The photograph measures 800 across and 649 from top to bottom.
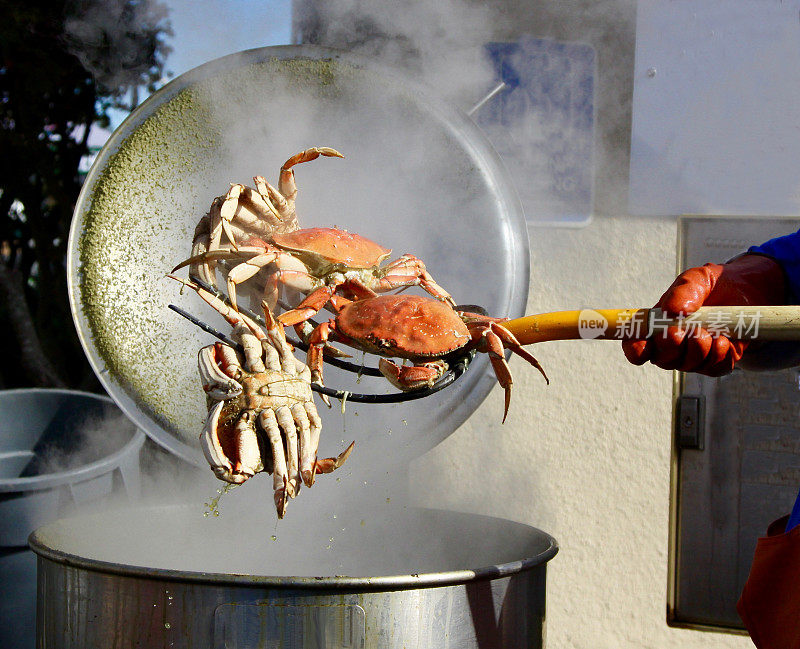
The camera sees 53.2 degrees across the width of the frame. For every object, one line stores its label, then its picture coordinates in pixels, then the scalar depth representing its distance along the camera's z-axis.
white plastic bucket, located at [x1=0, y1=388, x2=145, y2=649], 2.37
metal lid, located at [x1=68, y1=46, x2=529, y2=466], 1.93
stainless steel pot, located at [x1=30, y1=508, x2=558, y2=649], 1.36
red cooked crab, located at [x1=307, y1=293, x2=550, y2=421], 1.41
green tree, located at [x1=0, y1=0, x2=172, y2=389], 3.80
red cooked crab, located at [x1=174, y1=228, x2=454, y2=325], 1.72
